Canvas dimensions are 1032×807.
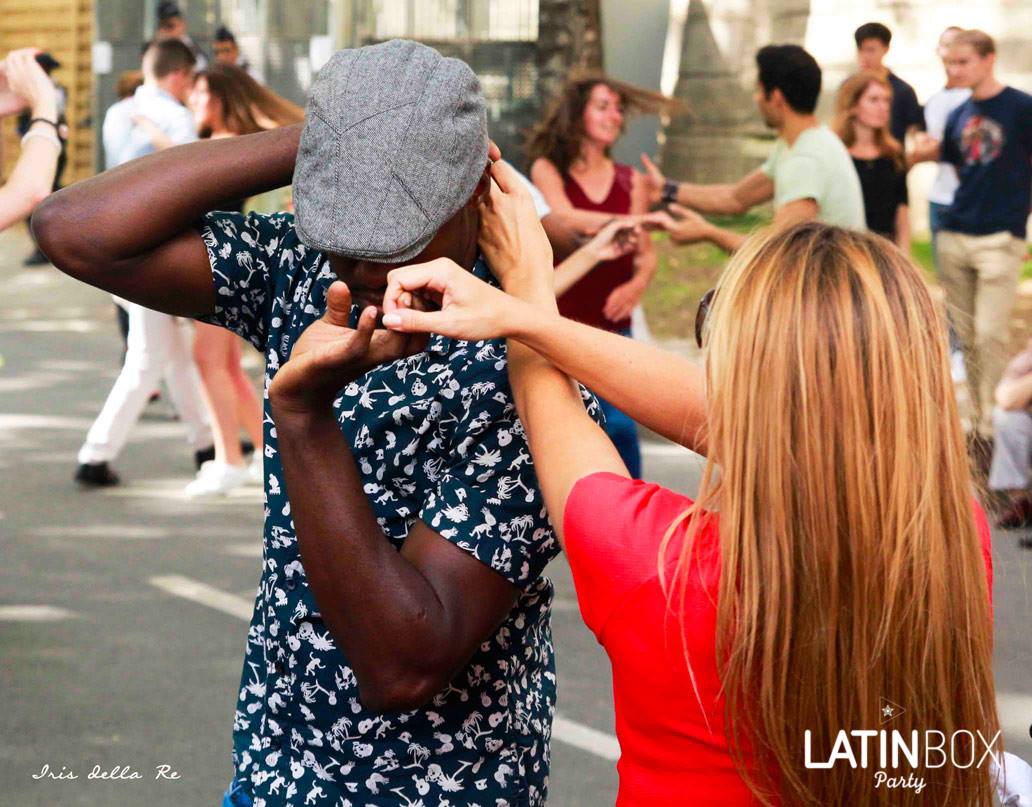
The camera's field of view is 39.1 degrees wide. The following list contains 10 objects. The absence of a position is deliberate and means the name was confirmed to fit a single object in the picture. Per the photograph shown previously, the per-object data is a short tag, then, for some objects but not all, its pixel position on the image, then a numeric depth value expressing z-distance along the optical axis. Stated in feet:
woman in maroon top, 19.34
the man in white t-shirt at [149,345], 24.61
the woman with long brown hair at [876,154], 26.73
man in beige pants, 26.84
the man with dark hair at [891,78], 30.45
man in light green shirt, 20.58
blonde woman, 4.99
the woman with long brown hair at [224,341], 23.91
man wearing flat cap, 5.44
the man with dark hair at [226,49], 41.39
